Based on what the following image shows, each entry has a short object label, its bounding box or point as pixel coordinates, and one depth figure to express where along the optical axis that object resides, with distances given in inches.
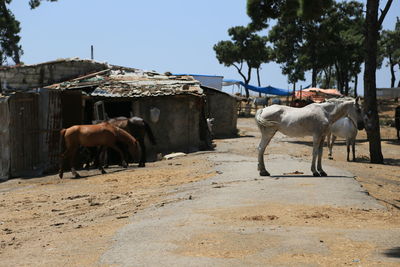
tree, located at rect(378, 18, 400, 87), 2696.9
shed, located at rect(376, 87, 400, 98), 2735.0
